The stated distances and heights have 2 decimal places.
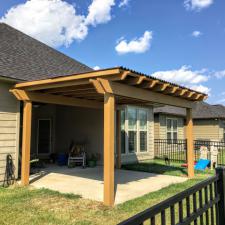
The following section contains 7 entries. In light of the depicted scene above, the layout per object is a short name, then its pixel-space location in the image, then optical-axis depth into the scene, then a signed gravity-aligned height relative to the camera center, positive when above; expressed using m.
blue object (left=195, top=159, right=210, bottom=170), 10.41 -1.20
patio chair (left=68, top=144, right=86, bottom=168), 10.21 -0.84
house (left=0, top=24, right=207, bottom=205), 5.27 +0.98
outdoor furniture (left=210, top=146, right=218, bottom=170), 10.59 -0.92
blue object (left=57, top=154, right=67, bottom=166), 10.83 -1.06
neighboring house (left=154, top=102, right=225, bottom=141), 15.70 +0.93
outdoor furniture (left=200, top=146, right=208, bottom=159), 11.17 -0.79
